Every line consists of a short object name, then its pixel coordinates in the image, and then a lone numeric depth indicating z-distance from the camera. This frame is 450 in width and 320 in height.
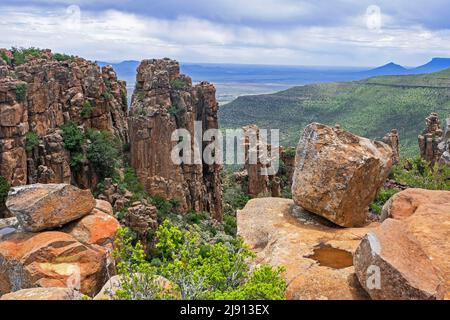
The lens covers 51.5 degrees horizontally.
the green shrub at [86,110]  53.44
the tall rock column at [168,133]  57.03
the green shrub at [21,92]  44.69
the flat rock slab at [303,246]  12.22
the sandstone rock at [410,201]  15.05
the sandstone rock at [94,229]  16.67
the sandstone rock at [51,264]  14.68
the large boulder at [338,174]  16.94
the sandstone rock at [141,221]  41.84
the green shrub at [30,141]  45.47
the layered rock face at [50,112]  43.66
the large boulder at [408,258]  10.26
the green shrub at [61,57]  65.31
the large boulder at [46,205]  16.05
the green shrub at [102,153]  51.28
